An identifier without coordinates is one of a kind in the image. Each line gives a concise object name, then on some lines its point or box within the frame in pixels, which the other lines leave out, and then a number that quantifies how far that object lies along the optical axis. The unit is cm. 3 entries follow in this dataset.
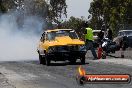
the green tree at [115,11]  6575
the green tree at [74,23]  13962
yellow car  2025
